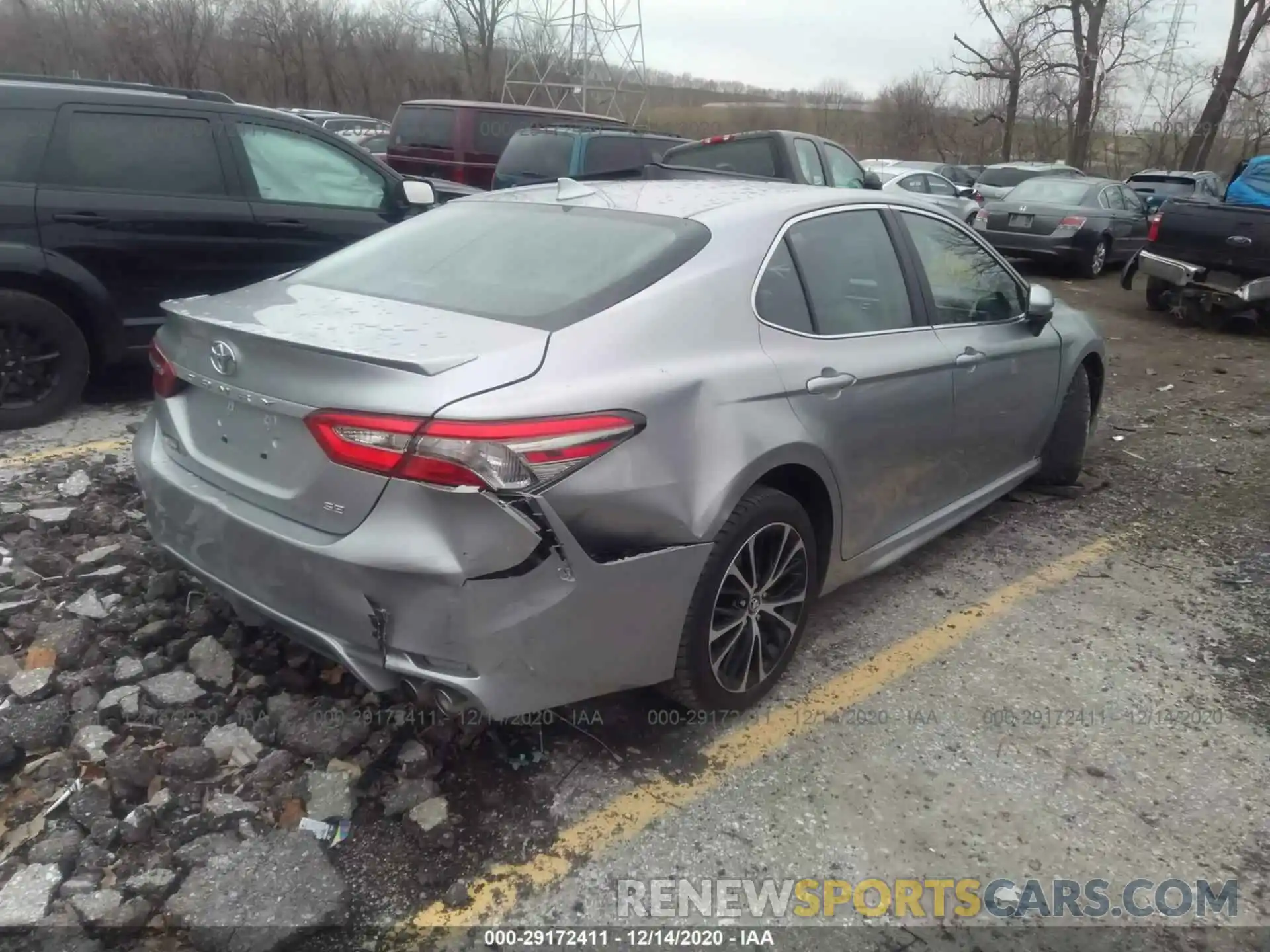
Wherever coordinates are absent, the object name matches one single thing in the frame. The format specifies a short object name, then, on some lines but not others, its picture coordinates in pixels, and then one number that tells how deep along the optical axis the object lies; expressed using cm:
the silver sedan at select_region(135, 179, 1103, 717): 225
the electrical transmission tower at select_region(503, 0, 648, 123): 3025
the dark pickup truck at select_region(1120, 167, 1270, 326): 975
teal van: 983
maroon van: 1198
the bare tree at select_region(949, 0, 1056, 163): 2948
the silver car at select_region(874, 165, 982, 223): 1483
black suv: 489
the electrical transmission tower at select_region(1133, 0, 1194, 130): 3034
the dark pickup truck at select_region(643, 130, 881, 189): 952
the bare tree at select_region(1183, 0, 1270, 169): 2502
